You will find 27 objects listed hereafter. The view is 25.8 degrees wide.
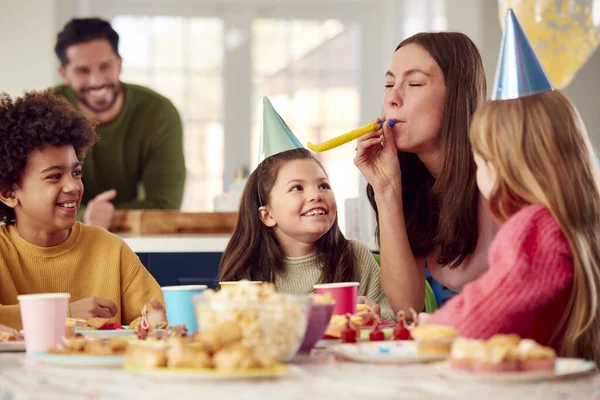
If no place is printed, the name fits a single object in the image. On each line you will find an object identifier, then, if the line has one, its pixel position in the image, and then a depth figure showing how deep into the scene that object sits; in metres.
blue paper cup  2.24
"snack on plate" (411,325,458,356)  1.91
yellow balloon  4.95
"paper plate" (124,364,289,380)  1.73
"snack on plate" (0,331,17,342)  2.16
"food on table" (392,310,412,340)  2.12
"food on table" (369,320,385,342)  2.10
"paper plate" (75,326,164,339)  2.29
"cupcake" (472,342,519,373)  1.73
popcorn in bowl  1.82
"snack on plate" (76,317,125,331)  2.39
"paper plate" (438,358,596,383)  1.72
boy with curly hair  2.91
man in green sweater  6.03
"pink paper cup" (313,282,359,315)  2.29
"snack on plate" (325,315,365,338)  2.16
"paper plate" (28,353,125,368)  1.88
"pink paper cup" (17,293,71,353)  2.04
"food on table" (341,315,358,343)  2.09
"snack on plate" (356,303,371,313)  2.44
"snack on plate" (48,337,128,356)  1.92
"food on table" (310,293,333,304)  2.00
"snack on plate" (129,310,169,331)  2.29
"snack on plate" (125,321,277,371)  1.75
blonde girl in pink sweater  1.95
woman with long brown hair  2.93
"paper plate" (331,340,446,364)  1.88
